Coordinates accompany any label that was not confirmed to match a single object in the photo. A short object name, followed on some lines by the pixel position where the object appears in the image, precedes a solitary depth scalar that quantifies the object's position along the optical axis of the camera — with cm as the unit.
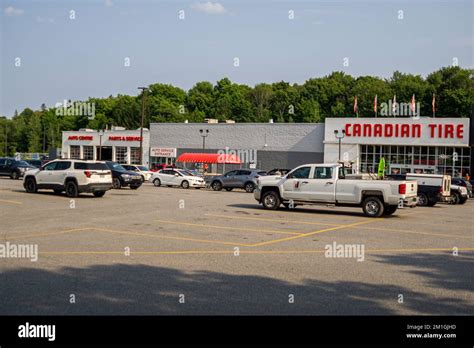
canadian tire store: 5334
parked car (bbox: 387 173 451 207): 2878
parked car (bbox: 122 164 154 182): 4759
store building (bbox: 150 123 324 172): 6094
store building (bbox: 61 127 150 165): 7231
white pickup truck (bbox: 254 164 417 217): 2075
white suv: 2620
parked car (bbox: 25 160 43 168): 5588
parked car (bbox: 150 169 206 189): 4075
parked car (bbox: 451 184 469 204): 3178
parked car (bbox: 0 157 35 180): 4350
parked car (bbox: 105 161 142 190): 3388
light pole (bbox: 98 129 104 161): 7188
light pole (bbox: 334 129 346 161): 5736
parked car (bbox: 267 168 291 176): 4169
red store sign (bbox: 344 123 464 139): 5309
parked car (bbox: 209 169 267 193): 3825
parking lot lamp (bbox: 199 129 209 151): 6146
